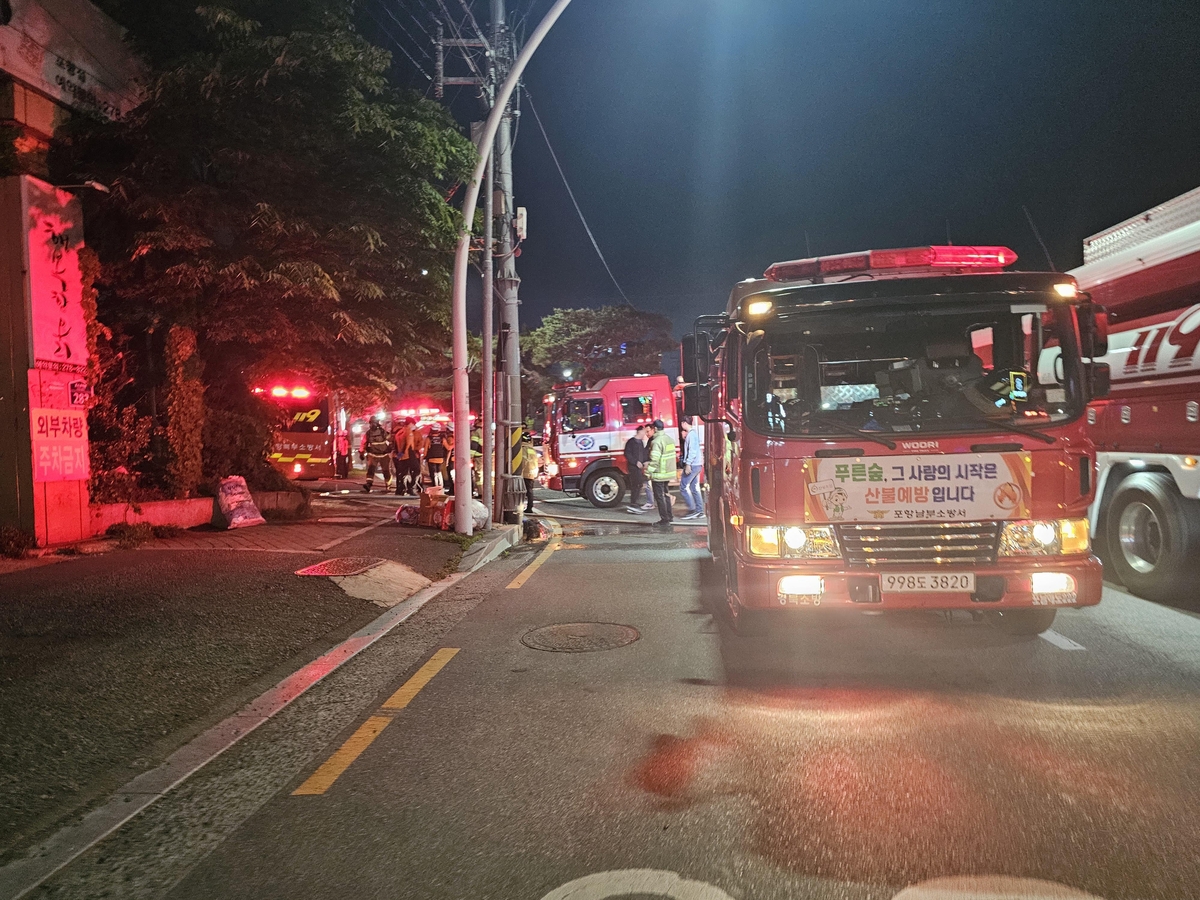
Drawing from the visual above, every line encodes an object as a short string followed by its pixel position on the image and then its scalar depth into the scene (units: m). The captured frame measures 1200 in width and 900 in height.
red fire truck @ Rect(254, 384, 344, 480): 23.00
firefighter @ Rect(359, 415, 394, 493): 21.25
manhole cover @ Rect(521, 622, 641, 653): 6.42
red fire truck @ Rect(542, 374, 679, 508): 18.98
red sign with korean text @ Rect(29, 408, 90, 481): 9.95
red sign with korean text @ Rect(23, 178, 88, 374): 9.91
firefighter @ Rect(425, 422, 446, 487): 18.75
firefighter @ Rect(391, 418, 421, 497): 19.97
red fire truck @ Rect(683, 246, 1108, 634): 5.39
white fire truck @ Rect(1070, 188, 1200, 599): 6.98
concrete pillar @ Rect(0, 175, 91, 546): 9.80
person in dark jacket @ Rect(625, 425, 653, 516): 16.36
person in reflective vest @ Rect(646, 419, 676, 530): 14.18
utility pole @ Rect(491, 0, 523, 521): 13.73
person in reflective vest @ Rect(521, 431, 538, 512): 16.17
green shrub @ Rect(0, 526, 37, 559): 9.65
